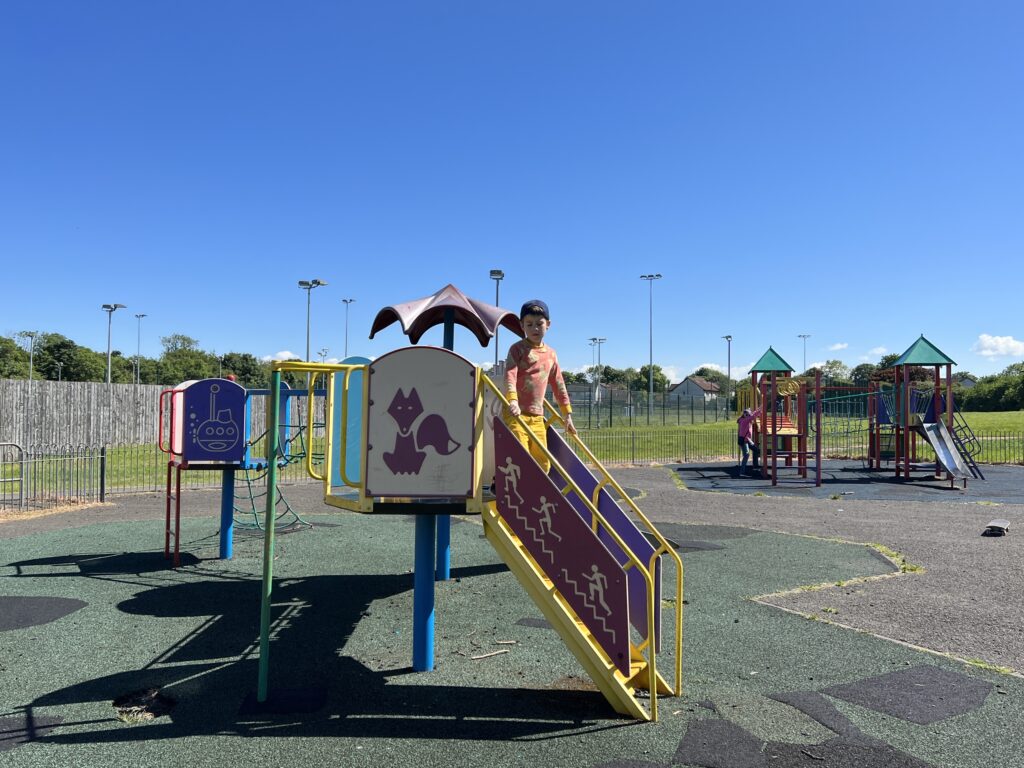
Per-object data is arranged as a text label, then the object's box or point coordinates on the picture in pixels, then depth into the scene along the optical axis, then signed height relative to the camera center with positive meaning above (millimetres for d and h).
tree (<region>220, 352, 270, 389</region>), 88094 +5092
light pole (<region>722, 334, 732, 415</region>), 84000 +7112
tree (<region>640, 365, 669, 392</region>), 136612 +5575
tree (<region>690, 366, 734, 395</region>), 154375 +7511
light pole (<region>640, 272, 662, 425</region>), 56766 +6517
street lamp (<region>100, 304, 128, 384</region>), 53284 +7367
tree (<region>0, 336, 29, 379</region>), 72875 +4750
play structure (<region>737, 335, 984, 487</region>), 19234 -234
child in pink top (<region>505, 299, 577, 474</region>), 5578 +306
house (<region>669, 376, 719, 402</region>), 127369 +3635
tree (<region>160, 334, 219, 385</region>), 91938 +5879
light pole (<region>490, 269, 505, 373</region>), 29652 +5684
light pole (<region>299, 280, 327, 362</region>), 41141 +7322
